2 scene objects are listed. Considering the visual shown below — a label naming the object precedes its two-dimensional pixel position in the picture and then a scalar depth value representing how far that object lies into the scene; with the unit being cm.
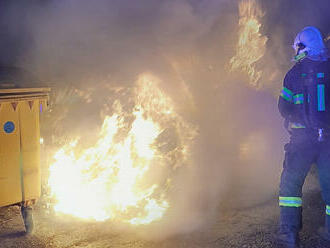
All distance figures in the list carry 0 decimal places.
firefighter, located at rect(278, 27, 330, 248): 356
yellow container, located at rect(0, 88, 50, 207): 366
